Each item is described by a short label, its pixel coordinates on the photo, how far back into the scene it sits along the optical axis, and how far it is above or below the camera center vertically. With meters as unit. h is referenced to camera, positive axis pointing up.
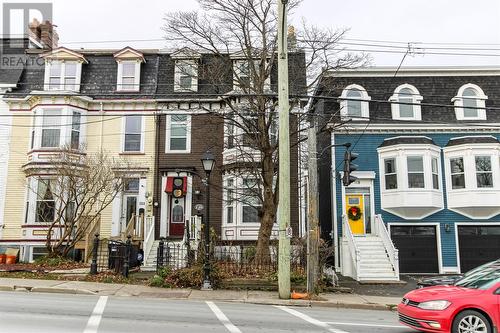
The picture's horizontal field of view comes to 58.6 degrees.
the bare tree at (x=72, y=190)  19.09 +1.90
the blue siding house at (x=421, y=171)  20.59 +2.90
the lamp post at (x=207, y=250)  14.66 -0.56
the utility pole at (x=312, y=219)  13.96 +0.44
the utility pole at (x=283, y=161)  13.29 +2.19
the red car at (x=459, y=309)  7.79 -1.34
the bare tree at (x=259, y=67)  16.78 +6.43
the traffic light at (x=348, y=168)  14.28 +2.08
